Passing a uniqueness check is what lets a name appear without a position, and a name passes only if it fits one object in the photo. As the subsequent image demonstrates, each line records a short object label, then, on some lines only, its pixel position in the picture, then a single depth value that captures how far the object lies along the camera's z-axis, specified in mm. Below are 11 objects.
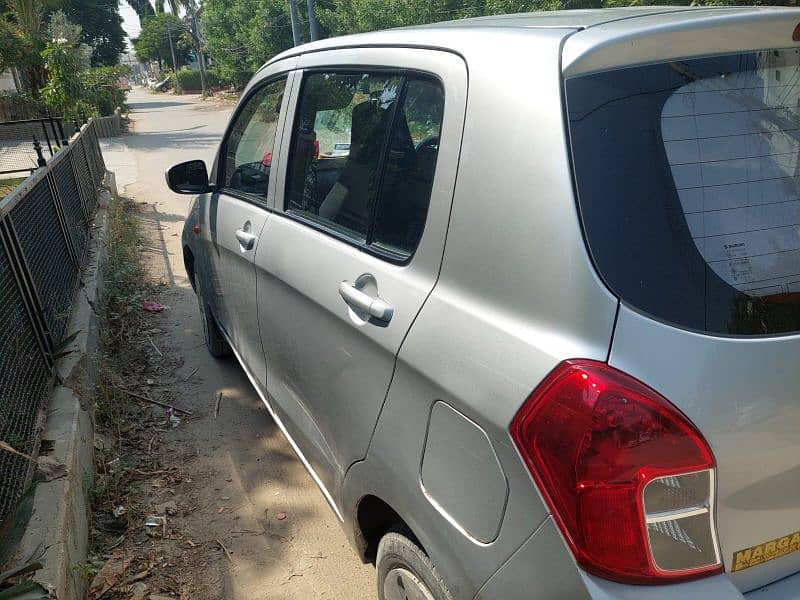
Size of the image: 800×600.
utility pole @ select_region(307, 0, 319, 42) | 20866
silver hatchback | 1270
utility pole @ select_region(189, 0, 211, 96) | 53234
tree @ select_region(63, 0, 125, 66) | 52312
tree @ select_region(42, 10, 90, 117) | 21531
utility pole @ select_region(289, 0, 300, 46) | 21547
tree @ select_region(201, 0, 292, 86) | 36906
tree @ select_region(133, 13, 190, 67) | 74662
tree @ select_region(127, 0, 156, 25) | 72406
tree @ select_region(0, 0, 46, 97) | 24453
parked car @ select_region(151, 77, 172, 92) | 72306
